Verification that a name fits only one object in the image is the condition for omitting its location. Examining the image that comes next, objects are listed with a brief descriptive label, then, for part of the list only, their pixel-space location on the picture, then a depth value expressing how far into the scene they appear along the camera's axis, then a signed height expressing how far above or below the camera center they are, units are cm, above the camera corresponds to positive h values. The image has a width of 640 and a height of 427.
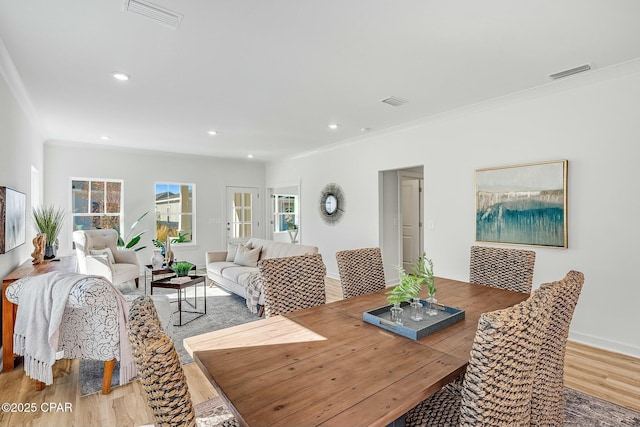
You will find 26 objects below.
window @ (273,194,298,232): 852 +11
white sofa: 424 -70
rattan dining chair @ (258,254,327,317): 195 -42
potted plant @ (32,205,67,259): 395 -19
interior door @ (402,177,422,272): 653 -9
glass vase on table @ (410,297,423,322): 166 -51
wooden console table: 259 -84
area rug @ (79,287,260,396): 249 -121
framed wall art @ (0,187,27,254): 276 -2
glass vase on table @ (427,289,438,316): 172 -49
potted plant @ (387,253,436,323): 162 -38
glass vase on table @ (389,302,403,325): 163 -48
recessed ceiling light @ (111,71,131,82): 292 +128
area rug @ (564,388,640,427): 197 -125
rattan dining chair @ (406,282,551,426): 96 -46
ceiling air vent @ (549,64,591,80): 282 +128
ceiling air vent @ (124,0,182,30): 196 +128
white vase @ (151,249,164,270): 444 -61
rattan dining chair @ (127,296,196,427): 80 -40
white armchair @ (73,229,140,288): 451 -61
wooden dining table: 93 -55
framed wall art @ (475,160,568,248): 326 +12
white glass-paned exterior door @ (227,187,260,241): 770 +8
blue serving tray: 146 -52
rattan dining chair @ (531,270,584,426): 140 -63
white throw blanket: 213 -69
